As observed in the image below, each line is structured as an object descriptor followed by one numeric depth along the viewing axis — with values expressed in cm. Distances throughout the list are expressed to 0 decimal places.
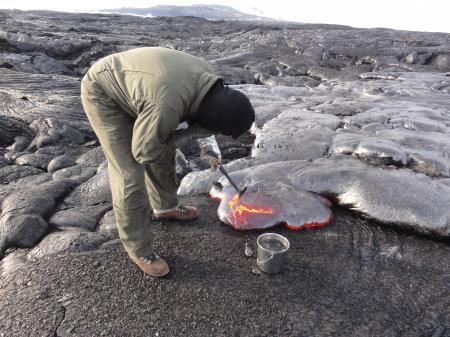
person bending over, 221
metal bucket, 268
